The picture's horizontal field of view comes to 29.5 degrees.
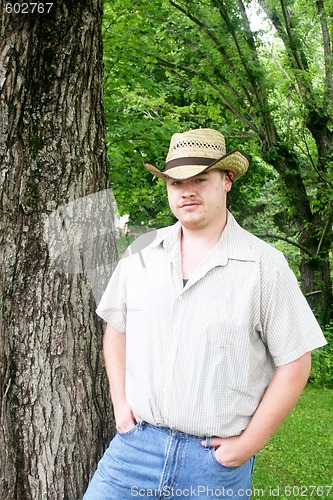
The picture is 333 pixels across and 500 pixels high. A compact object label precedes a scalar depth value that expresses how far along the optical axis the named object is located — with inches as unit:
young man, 88.4
